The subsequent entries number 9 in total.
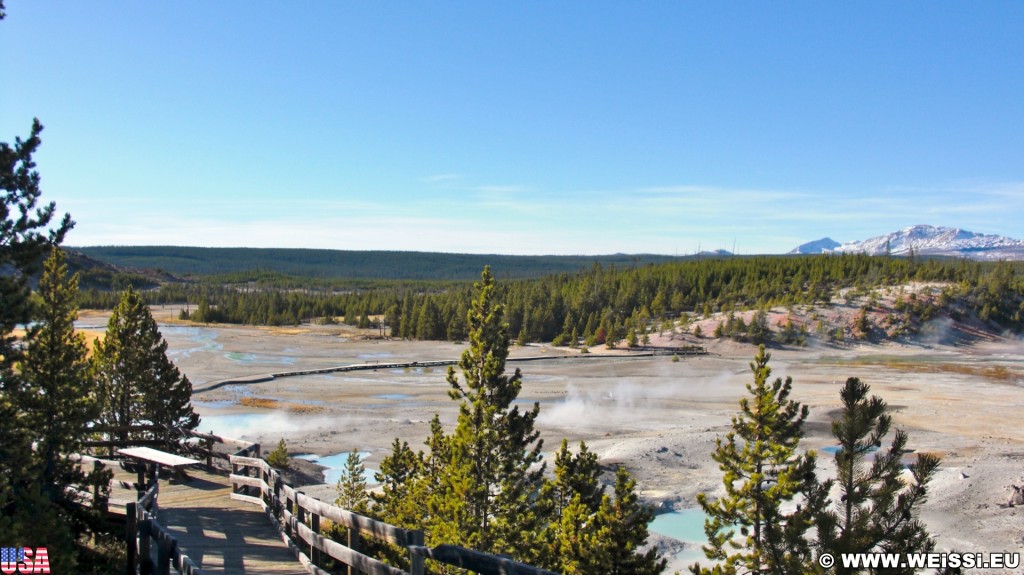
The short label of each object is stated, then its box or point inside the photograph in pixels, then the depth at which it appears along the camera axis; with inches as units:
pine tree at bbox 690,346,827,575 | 606.2
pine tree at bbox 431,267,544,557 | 622.8
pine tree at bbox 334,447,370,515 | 790.5
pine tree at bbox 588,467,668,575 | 554.3
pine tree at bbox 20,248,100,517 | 533.3
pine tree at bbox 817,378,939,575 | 301.6
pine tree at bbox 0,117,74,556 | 454.6
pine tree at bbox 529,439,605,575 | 558.3
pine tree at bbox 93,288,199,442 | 1007.6
